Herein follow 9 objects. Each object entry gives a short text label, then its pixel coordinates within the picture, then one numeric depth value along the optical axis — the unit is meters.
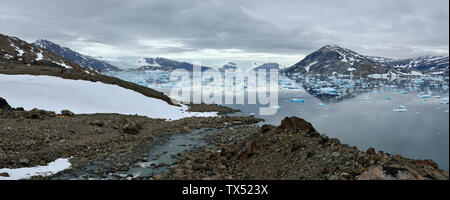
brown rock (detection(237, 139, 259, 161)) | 10.47
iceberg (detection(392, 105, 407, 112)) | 29.14
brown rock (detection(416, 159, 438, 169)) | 7.83
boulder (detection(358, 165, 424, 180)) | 5.90
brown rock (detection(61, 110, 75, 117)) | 19.23
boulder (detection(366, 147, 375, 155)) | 8.18
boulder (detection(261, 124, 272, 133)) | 12.30
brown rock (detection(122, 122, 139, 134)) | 16.35
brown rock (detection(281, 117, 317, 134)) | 10.93
